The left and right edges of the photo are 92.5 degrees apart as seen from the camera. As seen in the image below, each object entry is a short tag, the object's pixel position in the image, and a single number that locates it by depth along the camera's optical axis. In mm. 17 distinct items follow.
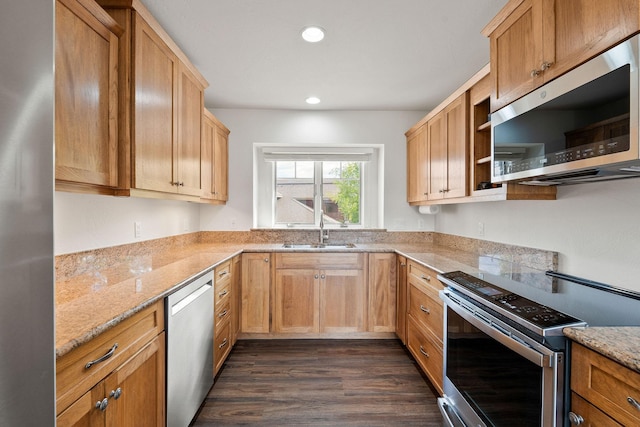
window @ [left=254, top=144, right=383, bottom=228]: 3736
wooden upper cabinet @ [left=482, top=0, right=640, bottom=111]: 1043
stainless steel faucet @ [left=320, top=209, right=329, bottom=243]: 3397
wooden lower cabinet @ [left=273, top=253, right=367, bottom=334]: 2957
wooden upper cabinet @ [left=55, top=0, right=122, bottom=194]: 1163
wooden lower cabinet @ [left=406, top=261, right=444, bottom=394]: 2042
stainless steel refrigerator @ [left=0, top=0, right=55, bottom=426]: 519
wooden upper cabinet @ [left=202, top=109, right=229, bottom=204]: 2725
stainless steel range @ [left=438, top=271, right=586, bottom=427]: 988
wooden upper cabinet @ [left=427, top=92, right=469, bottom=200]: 2221
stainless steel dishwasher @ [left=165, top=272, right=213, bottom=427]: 1502
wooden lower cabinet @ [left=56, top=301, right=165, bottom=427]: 885
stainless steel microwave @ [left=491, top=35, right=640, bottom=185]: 977
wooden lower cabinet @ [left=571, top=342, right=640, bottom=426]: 781
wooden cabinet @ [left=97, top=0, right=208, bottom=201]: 1509
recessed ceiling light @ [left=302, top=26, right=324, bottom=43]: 1928
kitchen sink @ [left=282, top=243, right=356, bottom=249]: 3260
